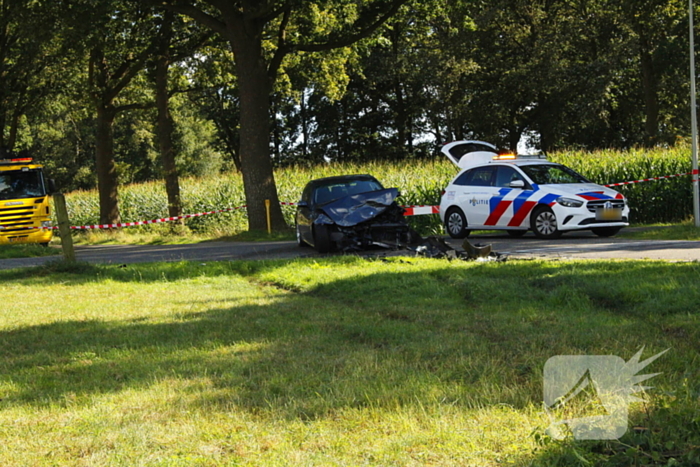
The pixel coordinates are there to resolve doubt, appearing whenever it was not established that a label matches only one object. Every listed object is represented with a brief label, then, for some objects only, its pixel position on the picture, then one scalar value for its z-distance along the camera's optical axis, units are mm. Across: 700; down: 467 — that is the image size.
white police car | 16266
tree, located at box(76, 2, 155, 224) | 27094
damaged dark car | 14758
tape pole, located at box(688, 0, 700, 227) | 17781
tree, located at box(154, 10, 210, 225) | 26656
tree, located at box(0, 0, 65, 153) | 26769
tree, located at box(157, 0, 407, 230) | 21641
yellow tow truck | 23031
